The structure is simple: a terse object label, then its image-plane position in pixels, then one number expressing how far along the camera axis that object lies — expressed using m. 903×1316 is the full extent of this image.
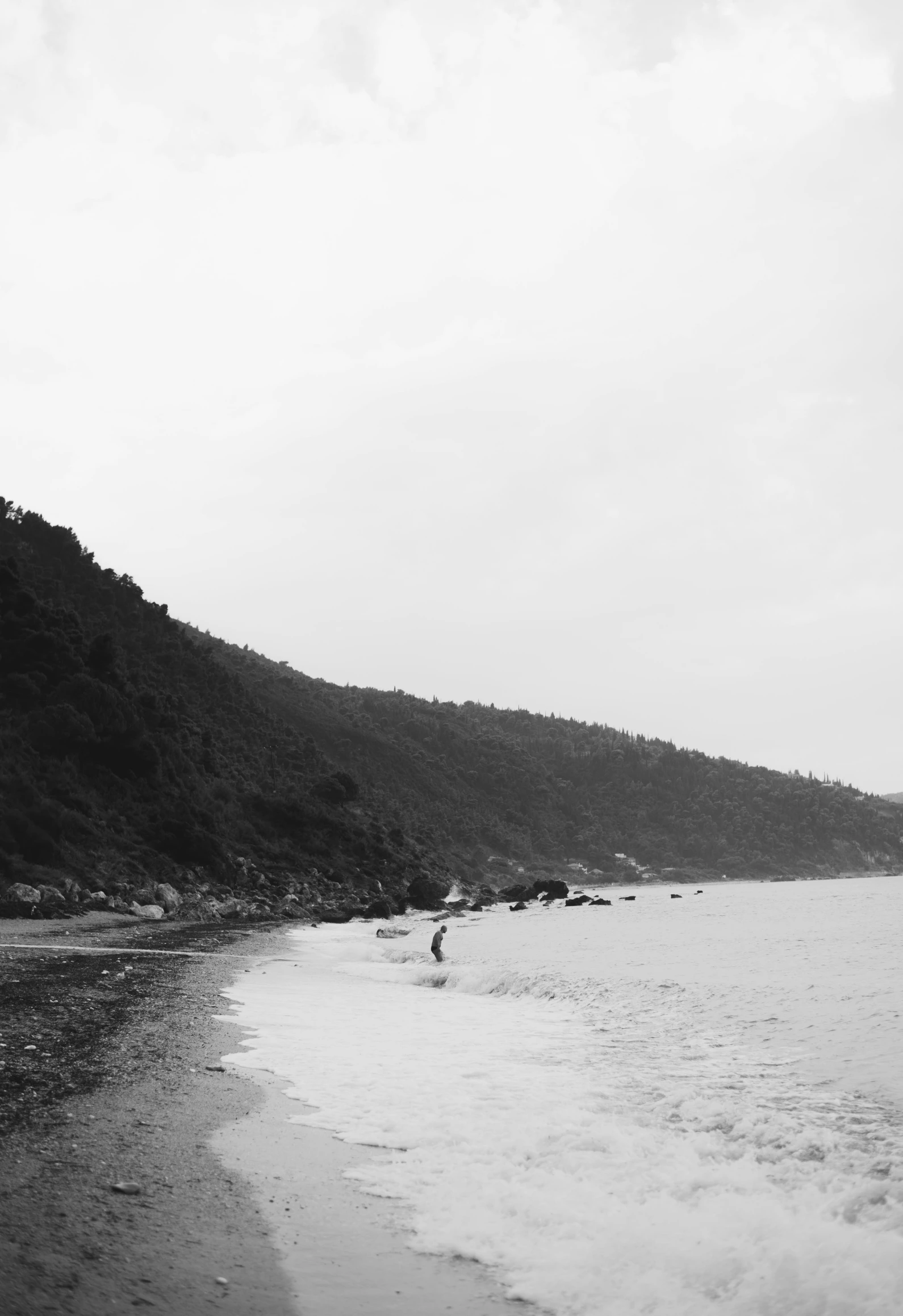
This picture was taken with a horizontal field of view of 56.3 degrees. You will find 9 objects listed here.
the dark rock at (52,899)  29.22
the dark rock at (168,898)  35.31
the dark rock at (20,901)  27.05
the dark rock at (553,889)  67.38
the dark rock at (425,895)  56.78
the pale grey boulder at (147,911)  32.59
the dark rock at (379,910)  45.83
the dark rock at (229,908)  38.38
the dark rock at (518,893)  69.12
